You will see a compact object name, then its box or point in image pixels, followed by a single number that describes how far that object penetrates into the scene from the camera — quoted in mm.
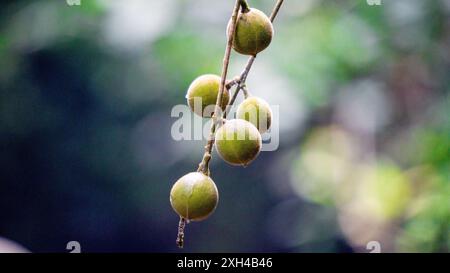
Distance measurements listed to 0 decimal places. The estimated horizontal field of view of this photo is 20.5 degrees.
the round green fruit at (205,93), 604
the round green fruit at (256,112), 593
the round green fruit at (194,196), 569
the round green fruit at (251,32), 581
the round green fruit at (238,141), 569
